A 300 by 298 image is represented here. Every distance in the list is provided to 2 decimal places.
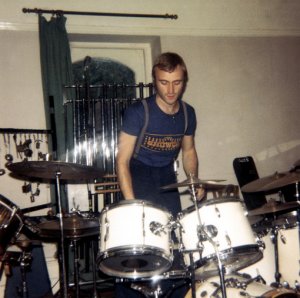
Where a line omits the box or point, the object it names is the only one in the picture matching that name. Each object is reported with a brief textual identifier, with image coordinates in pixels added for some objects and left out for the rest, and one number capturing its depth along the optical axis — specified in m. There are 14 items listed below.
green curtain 4.50
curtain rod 4.55
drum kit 2.34
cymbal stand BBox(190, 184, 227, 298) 2.26
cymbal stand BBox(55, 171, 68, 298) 2.78
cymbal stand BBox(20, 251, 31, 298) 2.98
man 2.84
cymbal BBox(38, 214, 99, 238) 3.16
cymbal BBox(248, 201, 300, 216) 2.94
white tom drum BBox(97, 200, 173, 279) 2.33
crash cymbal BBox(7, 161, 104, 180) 2.57
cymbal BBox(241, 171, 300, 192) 2.84
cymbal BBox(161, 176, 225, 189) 2.39
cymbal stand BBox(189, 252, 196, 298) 2.34
